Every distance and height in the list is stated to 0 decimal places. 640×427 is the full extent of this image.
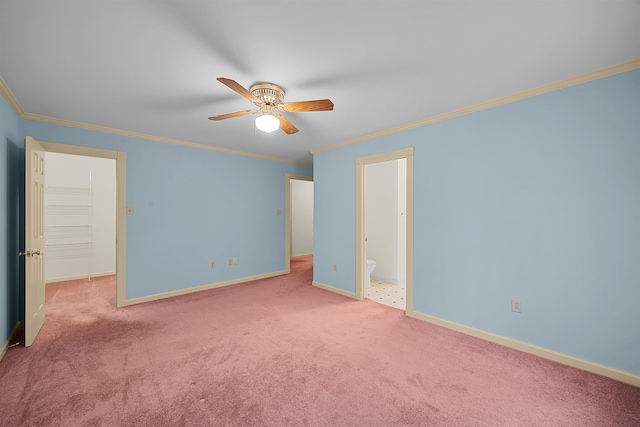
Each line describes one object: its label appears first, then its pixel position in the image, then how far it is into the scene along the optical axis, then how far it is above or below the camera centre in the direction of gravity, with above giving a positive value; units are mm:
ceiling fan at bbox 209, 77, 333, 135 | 2139 +933
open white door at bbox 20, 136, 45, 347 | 2541 -260
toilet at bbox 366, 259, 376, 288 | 4367 -869
